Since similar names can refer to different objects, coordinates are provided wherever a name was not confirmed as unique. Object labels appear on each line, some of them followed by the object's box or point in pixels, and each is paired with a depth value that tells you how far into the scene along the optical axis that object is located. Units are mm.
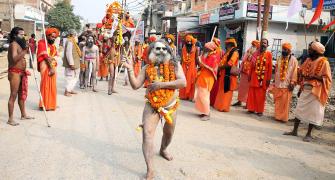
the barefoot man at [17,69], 6430
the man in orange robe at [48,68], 7805
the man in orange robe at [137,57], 14336
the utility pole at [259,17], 15328
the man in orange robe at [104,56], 12445
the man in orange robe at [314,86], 6660
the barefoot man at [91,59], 11688
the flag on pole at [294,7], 10985
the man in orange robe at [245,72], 9662
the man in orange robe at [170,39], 10728
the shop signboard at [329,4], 13441
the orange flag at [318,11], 8435
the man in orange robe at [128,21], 12930
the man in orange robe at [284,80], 8328
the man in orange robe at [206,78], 8125
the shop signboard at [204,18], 27719
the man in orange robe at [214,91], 9883
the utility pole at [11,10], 41334
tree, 53844
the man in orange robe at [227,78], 9122
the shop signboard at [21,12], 46906
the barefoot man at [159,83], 4484
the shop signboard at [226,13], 23516
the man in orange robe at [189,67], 10703
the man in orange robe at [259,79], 8992
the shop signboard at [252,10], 22016
